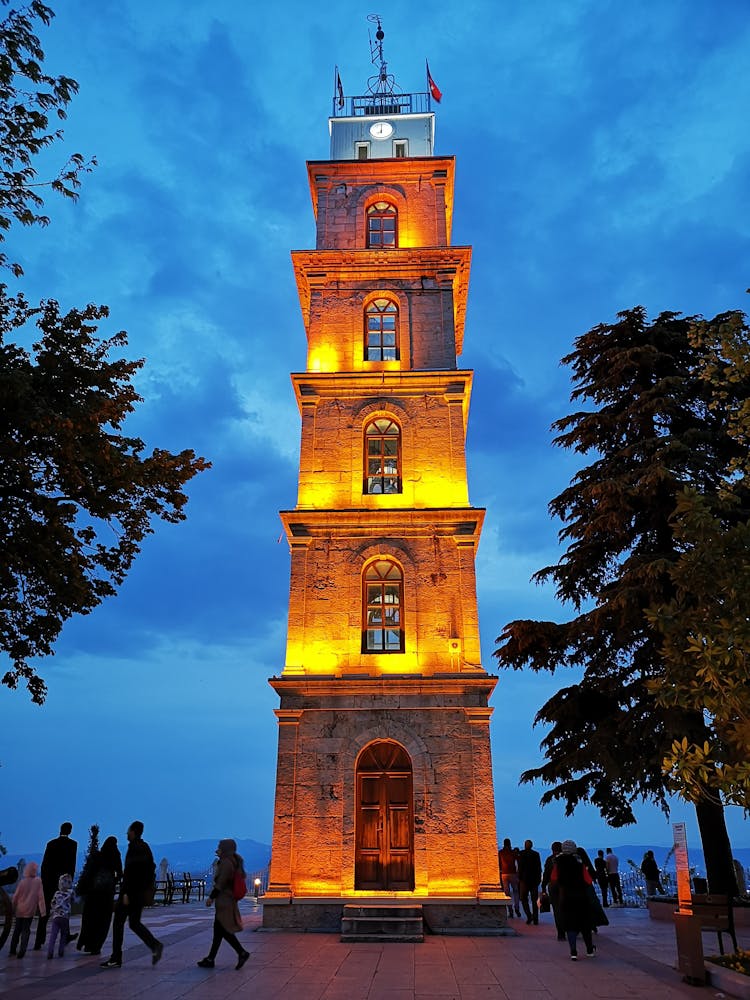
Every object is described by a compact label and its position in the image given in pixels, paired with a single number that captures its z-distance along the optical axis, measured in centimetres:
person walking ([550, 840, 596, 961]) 1223
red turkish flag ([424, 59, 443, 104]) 2688
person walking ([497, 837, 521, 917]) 1906
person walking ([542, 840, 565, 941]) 1381
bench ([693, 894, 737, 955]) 1139
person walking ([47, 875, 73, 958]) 1191
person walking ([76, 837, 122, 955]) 1191
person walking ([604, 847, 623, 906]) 2353
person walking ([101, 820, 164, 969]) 1091
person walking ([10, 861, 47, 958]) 1168
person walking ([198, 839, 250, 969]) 1077
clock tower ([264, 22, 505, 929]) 1634
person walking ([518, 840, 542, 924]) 1783
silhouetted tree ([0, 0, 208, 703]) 1111
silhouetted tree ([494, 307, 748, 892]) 1670
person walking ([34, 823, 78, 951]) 1264
